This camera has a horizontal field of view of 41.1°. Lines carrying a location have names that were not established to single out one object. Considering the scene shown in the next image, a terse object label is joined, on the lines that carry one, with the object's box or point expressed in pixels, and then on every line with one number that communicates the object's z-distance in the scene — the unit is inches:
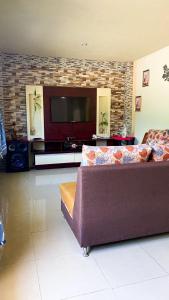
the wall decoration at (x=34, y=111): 202.4
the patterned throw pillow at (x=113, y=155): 82.4
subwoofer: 193.8
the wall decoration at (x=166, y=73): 172.4
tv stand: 201.1
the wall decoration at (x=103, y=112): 220.7
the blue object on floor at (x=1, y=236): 69.6
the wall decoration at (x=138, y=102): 214.2
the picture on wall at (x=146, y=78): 198.2
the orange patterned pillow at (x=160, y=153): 89.4
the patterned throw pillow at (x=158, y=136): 162.9
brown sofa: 73.9
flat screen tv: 208.6
